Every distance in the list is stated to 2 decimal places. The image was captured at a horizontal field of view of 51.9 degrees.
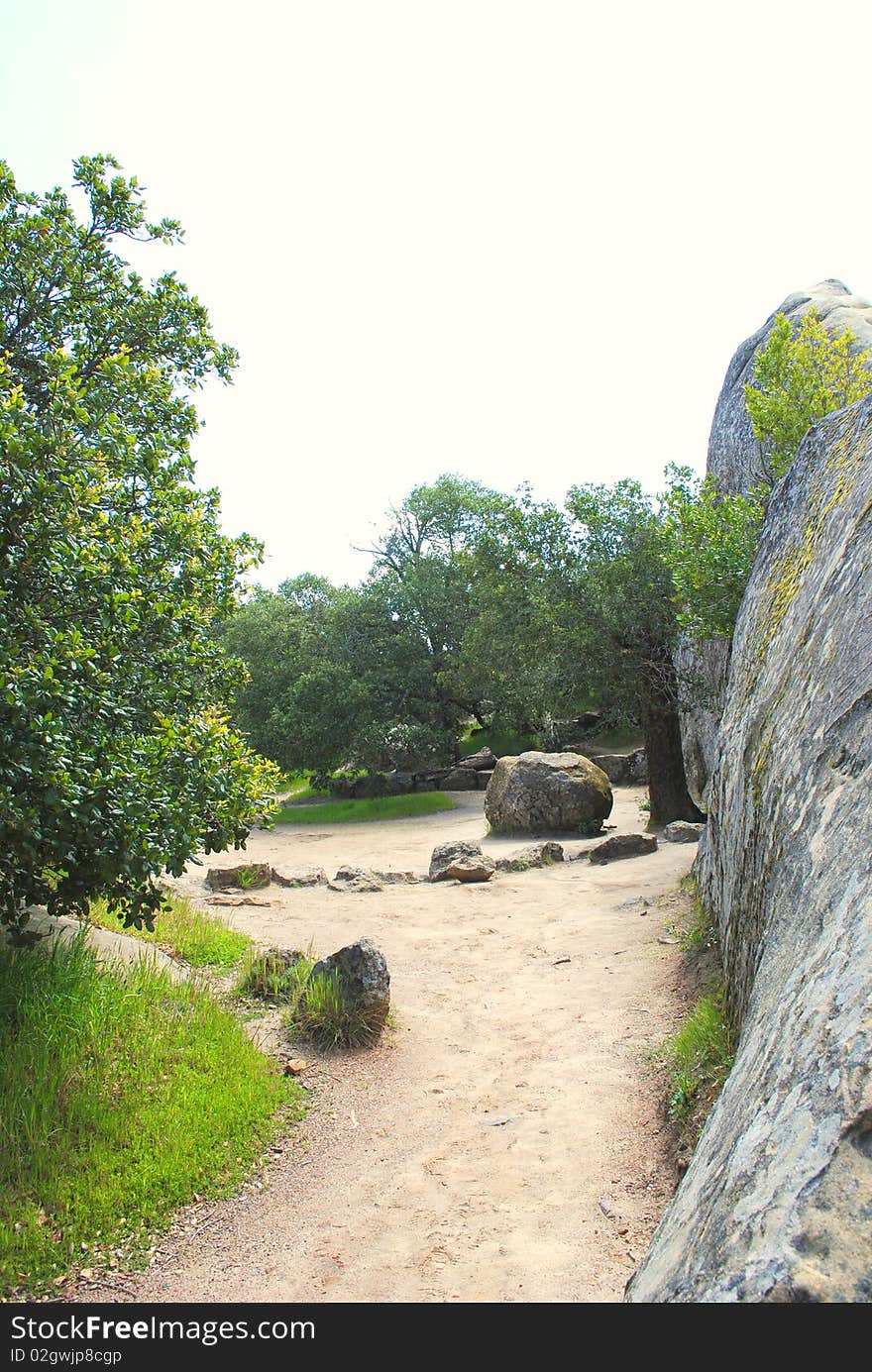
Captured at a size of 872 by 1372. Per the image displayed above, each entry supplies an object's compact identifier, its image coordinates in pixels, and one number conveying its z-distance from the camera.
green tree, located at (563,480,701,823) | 18.69
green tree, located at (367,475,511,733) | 33.00
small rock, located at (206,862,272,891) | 15.70
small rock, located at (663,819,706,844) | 16.92
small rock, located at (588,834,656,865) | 16.09
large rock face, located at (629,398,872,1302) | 2.07
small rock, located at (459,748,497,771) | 34.25
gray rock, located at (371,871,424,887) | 15.91
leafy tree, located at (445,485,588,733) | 19.88
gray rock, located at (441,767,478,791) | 32.03
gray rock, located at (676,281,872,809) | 15.43
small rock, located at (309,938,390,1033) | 8.12
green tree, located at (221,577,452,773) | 31.08
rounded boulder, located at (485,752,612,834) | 20.12
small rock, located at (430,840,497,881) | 15.40
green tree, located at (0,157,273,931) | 5.47
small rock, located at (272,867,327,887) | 16.08
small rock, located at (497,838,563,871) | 16.33
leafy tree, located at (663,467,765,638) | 11.59
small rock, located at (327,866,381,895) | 15.28
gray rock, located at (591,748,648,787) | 29.34
